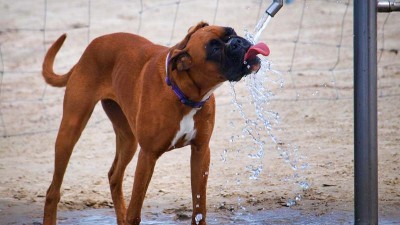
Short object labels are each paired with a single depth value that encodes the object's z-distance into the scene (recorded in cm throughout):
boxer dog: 855
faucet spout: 914
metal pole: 835
